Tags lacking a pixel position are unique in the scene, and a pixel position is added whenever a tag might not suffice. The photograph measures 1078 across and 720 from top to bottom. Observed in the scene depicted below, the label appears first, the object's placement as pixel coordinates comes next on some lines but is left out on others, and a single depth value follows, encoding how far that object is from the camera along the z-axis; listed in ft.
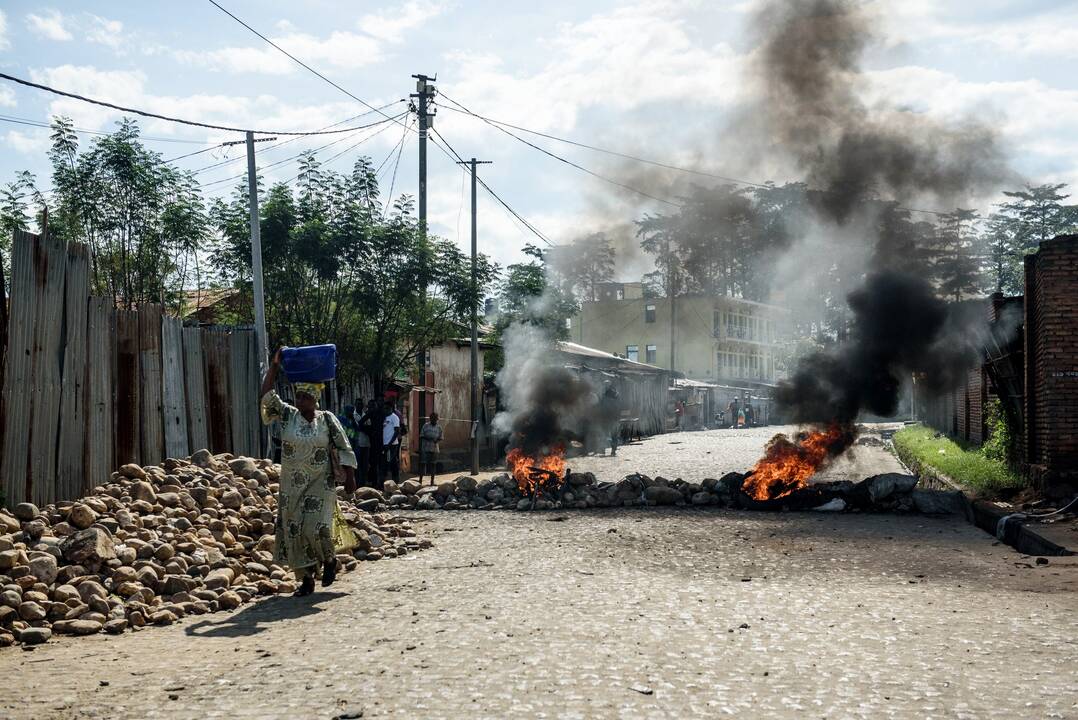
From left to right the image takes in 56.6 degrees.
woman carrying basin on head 26.78
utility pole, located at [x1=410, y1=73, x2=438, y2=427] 76.84
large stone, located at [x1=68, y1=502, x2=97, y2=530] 27.91
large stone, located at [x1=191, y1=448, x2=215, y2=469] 37.83
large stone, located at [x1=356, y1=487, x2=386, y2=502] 49.65
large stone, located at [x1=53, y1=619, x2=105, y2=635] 22.65
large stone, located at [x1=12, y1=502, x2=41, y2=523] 27.76
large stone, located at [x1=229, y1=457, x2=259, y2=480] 38.60
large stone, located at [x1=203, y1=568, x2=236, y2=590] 26.84
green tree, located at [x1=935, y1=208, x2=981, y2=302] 75.87
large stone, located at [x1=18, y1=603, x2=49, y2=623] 22.48
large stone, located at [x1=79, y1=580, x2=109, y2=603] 24.09
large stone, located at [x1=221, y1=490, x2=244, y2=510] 34.19
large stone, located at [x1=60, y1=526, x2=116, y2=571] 25.52
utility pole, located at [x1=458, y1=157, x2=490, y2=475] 74.95
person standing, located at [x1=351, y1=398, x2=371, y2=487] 59.98
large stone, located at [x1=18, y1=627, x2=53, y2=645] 21.56
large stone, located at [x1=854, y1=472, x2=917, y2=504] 49.37
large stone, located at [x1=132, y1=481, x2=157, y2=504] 31.17
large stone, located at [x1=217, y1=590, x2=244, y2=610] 25.94
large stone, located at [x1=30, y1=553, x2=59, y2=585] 24.17
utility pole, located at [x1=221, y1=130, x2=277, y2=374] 52.95
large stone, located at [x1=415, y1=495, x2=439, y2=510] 53.36
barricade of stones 49.42
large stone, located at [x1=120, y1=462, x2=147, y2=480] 33.01
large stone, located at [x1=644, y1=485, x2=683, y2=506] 53.06
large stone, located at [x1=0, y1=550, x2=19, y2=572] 24.11
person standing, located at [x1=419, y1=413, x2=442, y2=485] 67.62
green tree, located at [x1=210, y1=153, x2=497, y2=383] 60.80
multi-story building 237.66
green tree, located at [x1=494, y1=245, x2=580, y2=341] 88.63
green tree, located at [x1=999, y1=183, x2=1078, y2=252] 178.50
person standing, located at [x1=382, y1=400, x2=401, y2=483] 60.34
